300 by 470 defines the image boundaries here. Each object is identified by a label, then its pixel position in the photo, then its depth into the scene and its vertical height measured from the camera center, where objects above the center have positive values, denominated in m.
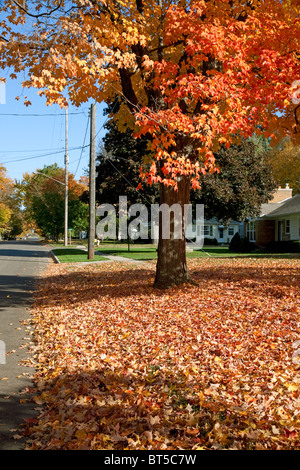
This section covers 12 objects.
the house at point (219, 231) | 59.19 +0.93
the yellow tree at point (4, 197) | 74.31 +9.09
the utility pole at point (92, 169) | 21.67 +3.73
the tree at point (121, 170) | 29.31 +5.05
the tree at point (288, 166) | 52.53 +9.42
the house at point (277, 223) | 31.92 +1.26
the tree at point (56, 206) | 51.74 +4.35
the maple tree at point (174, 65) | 8.74 +4.11
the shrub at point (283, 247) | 27.78 -0.68
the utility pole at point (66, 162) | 40.88 +7.73
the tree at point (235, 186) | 27.56 +3.59
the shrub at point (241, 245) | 31.45 -0.62
